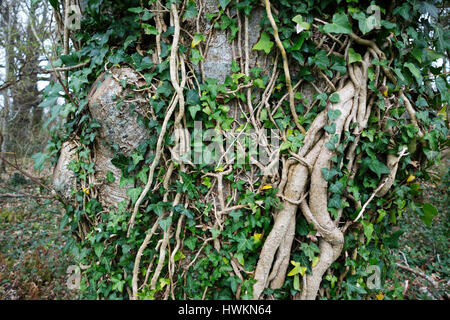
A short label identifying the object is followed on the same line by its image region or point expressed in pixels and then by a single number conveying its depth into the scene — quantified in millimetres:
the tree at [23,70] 4699
